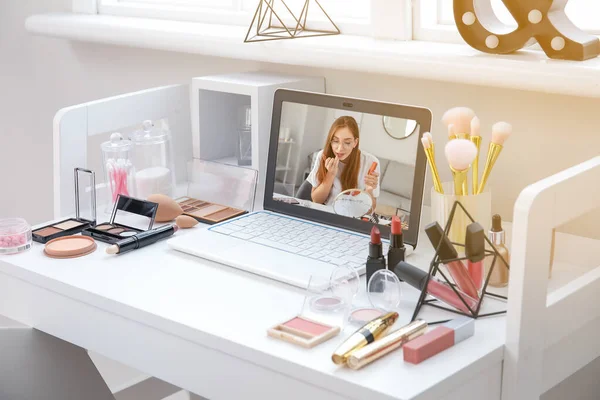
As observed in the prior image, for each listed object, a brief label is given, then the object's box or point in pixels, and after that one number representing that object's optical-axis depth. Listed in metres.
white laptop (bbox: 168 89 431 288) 1.95
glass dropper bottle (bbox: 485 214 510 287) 1.81
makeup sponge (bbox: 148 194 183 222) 2.14
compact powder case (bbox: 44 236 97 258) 1.98
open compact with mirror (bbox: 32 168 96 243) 2.06
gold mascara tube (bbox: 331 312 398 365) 1.60
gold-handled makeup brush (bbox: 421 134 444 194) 1.87
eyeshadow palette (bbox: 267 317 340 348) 1.67
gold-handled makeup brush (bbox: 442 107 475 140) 1.90
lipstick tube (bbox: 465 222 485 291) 1.71
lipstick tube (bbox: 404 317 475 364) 1.61
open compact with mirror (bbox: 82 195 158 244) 2.07
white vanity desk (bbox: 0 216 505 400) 1.60
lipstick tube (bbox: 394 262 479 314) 1.74
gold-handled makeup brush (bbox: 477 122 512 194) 1.86
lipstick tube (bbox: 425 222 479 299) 1.73
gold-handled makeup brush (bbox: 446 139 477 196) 1.80
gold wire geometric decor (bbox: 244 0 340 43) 2.30
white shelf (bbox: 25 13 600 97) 1.91
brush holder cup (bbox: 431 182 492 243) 1.87
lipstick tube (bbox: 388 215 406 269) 1.85
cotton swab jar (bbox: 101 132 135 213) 2.22
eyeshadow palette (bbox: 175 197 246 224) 2.15
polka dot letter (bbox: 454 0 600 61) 1.91
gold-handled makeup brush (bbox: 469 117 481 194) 1.88
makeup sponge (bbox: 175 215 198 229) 2.11
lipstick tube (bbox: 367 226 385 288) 1.83
